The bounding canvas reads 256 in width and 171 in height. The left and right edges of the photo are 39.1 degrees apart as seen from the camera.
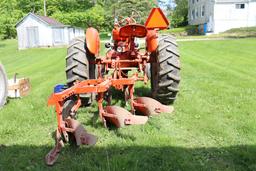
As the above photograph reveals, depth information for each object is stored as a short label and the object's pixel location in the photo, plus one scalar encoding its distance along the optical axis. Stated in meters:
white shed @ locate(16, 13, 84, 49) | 29.45
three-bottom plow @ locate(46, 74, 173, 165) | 3.90
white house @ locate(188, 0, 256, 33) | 35.40
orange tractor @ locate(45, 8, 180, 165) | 4.07
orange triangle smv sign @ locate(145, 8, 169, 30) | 5.43
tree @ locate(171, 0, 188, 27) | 51.67
